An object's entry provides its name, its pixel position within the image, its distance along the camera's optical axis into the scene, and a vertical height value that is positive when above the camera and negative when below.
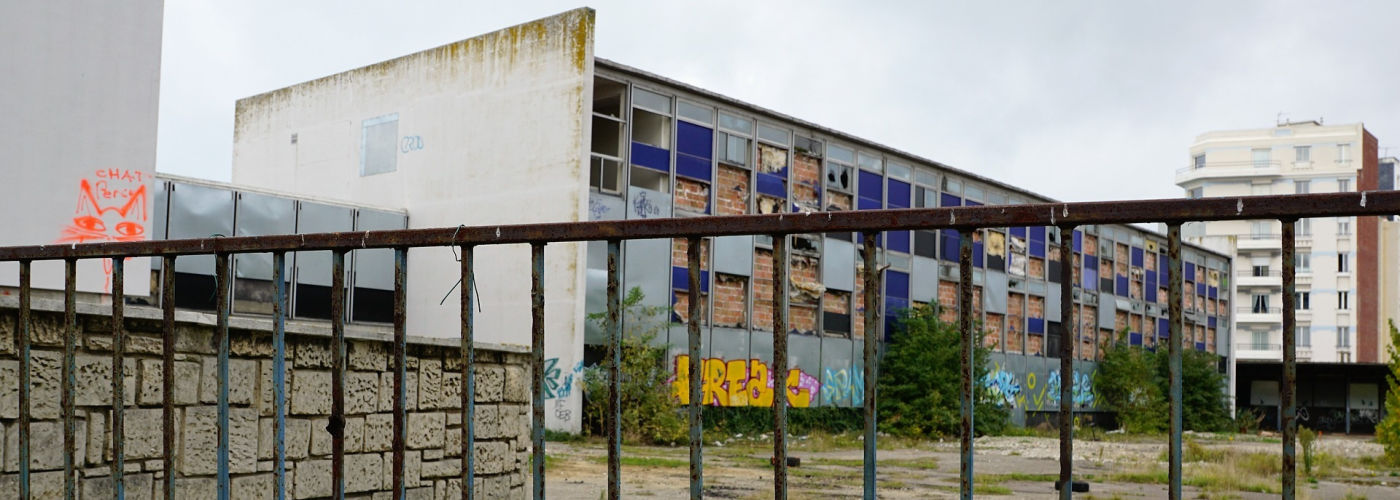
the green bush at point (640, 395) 24.16 -1.53
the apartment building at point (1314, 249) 81.00 +5.42
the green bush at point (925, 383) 29.50 -1.44
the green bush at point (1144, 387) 40.00 -1.93
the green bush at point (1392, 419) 19.17 -1.33
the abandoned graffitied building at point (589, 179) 25.47 +3.08
